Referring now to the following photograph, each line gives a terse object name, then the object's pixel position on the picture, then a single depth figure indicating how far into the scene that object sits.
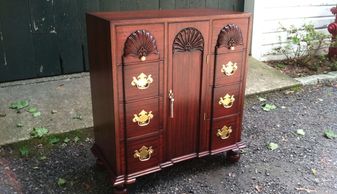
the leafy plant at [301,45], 4.73
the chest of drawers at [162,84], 2.04
